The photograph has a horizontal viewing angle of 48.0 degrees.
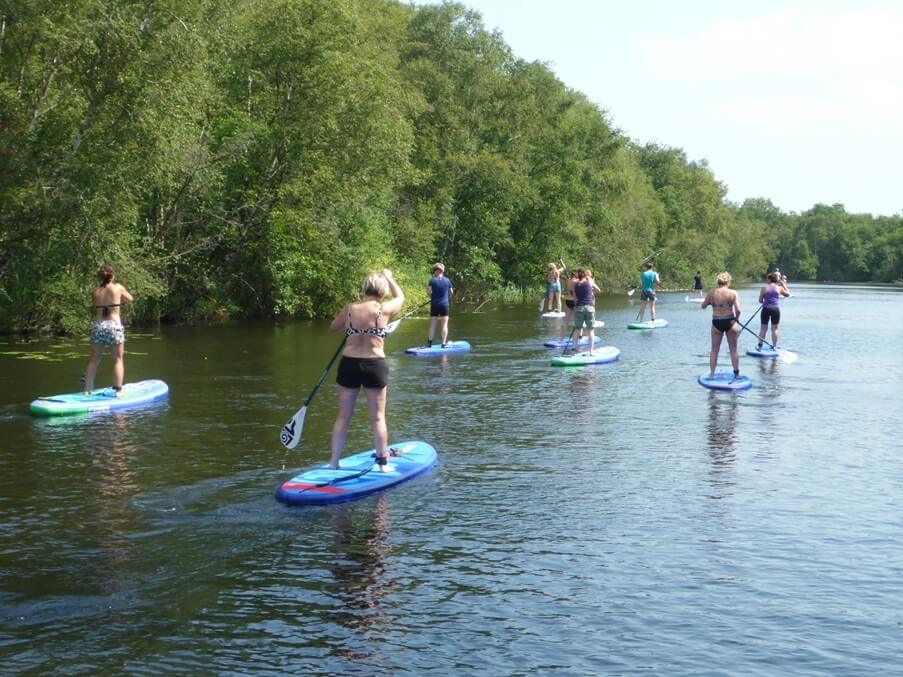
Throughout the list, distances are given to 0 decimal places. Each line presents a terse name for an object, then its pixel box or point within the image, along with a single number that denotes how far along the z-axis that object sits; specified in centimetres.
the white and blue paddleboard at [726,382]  1858
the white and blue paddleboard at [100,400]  1499
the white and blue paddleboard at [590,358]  2241
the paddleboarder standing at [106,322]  1571
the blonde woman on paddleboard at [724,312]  1838
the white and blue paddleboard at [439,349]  2486
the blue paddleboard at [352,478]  998
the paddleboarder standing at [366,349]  1033
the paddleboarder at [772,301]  2389
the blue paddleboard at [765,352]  2439
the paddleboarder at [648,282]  3559
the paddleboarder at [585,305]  2302
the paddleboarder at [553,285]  3909
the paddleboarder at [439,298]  2533
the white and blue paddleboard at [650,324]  3596
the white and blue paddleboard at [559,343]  2689
